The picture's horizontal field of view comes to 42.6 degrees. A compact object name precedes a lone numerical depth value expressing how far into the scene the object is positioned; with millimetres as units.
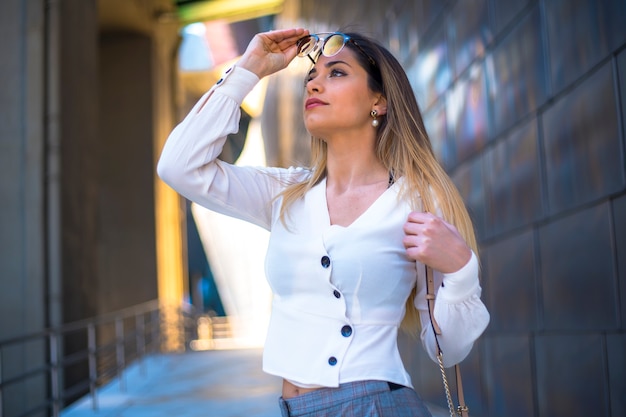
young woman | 1975
